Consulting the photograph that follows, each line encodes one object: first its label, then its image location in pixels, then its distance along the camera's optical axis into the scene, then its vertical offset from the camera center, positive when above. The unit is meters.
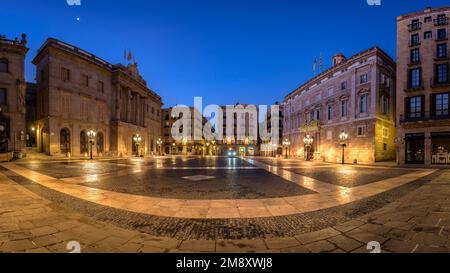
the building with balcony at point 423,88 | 22.22 +5.57
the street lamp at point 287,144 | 46.83 -1.60
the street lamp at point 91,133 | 28.58 +0.52
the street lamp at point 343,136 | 26.36 +0.16
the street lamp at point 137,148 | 36.63 -2.50
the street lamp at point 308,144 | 33.79 -1.16
